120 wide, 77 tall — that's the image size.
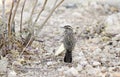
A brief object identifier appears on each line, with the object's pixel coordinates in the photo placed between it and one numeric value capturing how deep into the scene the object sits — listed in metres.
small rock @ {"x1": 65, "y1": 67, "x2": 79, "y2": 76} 7.19
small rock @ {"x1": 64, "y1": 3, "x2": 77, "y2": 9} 13.54
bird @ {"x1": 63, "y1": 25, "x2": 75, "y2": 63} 7.79
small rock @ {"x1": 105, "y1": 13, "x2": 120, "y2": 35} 10.11
